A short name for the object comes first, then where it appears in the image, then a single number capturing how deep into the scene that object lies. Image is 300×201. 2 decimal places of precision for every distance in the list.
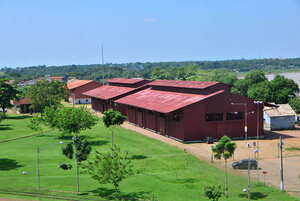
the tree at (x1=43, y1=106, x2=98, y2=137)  61.38
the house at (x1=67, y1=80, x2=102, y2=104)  143.23
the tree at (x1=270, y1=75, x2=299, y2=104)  102.97
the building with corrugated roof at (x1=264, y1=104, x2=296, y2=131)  81.31
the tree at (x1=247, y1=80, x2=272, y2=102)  104.56
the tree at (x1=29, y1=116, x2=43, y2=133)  73.38
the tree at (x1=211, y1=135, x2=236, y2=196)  41.75
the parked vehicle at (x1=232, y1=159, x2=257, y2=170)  50.66
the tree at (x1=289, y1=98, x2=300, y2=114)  93.31
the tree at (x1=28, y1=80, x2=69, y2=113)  93.50
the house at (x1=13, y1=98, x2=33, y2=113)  116.61
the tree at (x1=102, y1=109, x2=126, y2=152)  54.47
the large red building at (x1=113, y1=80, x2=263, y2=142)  68.31
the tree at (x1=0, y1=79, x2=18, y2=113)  97.81
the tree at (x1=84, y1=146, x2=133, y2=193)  36.56
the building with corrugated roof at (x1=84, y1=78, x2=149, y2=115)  101.87
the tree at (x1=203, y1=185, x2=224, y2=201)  33.16
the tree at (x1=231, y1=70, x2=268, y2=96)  130.38
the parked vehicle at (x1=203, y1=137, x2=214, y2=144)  66.94
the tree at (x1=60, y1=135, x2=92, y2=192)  40.28
